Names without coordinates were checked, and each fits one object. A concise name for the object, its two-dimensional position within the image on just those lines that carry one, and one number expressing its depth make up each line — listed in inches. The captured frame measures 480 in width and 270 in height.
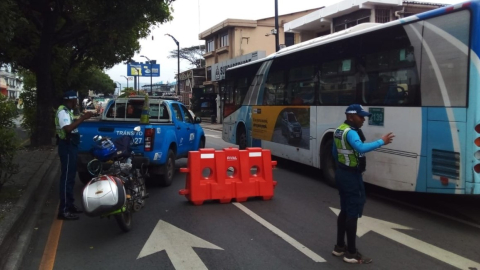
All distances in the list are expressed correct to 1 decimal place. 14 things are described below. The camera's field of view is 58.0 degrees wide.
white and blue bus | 237.1
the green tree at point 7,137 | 282.2
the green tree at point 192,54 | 2527.1
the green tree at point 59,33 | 482.6
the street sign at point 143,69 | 2043.4
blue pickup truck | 327.6
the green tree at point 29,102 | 693.9
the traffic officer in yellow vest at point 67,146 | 253.8
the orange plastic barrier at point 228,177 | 300.0
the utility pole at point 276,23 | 813.2
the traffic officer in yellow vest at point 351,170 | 187.3
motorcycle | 209.2
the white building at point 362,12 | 853.8
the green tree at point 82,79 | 934.0
